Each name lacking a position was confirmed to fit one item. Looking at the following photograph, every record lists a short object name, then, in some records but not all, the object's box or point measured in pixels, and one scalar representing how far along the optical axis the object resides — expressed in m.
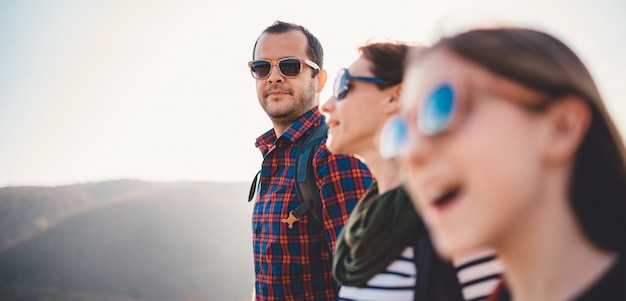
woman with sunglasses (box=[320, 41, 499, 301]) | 0.89
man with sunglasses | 1.28
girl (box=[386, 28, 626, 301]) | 0.47
